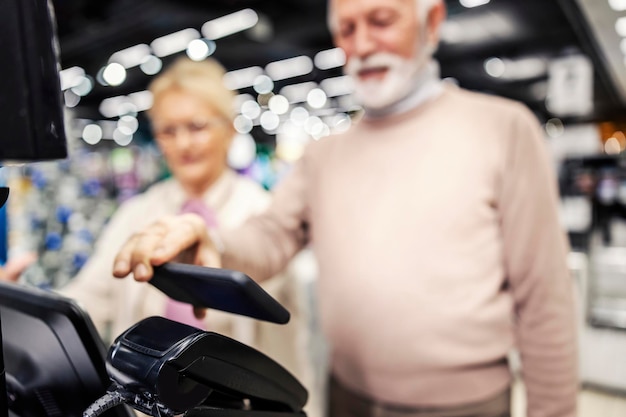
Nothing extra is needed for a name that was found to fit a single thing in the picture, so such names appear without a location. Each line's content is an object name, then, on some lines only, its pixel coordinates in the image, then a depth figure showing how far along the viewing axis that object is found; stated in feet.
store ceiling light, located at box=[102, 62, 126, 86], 35.20
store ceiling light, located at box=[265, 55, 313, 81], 38.40
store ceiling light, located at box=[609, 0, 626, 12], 18.24
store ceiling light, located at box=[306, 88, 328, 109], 50.57
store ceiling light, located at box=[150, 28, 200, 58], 28.19
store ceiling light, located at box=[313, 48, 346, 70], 34.49
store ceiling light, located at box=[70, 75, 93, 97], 37.10
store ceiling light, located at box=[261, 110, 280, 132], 59.79
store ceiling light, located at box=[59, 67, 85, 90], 32.21
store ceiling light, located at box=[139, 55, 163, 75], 33.83
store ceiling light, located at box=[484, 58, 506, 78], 39.62
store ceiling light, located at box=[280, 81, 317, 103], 47.91
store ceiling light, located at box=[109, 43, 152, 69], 30.81
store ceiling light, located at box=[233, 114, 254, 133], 59.16
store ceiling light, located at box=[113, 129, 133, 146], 65.72
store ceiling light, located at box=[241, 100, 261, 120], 57.76
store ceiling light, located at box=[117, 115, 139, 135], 62.44
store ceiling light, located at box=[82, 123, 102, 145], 57.25
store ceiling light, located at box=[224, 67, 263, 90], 41.50
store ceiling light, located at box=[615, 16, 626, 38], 20.49
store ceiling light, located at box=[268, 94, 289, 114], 52.80
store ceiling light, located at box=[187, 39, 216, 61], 29.43
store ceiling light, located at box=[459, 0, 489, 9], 23.01
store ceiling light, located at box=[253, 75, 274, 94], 44.30
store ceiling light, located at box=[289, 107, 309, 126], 58.90
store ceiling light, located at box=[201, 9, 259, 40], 25.15
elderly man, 3.54
